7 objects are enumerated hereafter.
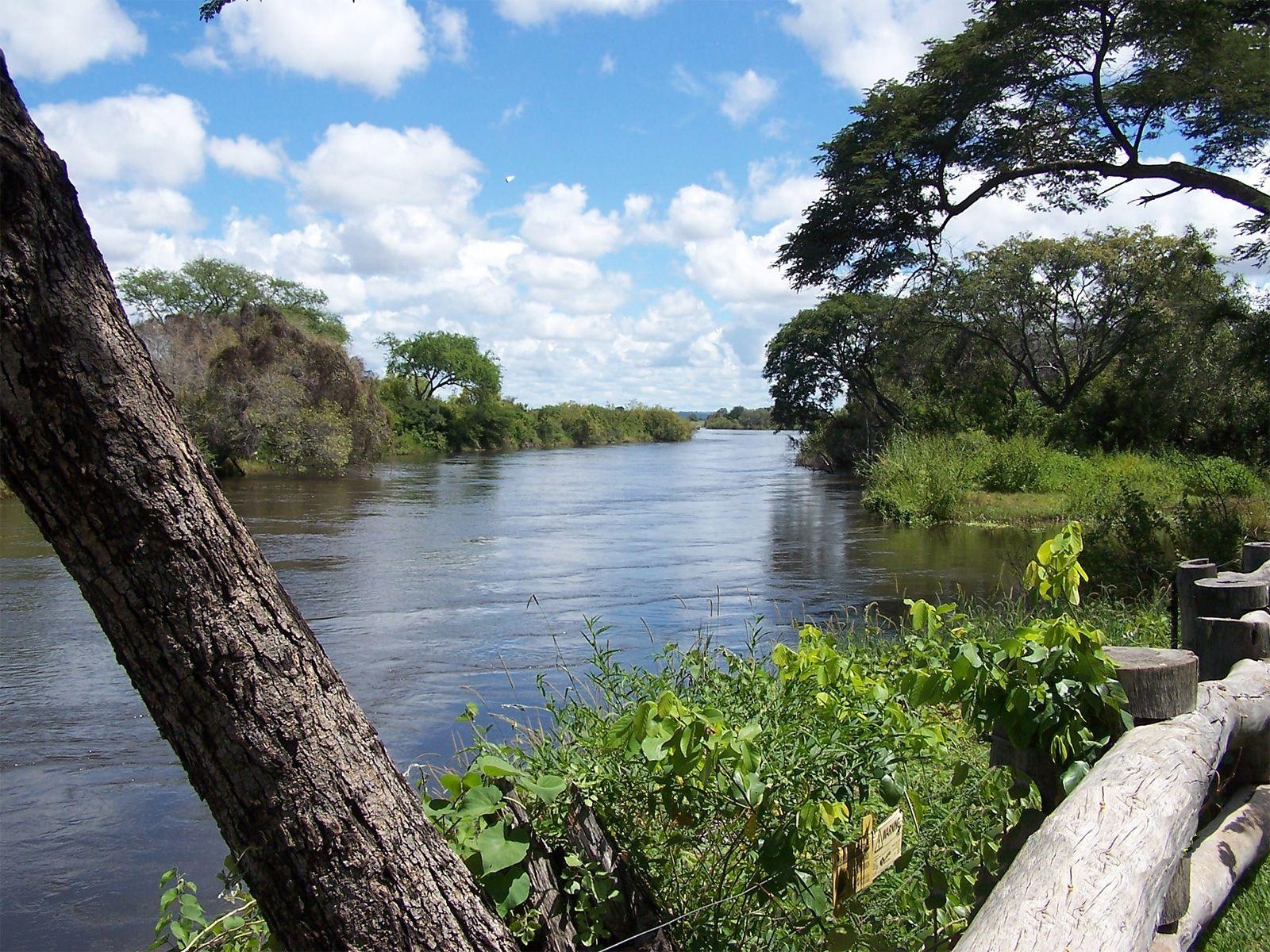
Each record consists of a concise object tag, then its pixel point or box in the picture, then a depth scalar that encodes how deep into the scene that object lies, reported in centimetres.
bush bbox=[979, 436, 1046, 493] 2414
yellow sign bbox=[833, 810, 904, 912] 255
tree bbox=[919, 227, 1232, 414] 3036
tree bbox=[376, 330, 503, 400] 6925
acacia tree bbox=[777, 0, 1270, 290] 938
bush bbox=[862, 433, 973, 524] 2078
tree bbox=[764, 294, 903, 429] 3988
